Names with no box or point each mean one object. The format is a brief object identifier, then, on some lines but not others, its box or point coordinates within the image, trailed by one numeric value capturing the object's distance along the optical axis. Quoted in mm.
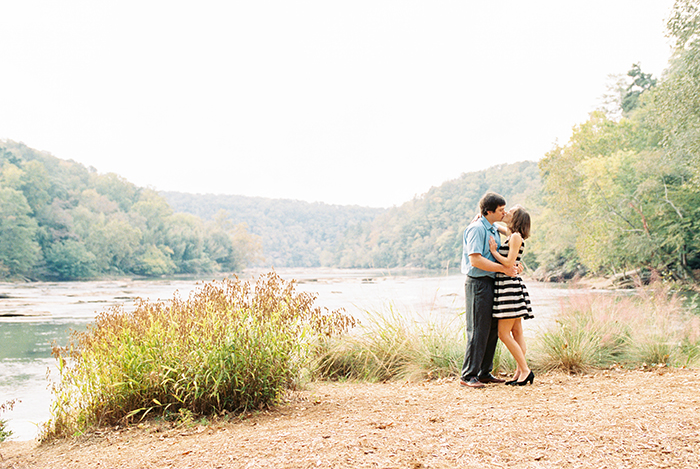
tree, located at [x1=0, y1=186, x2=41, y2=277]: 48125
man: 4512
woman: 4598
